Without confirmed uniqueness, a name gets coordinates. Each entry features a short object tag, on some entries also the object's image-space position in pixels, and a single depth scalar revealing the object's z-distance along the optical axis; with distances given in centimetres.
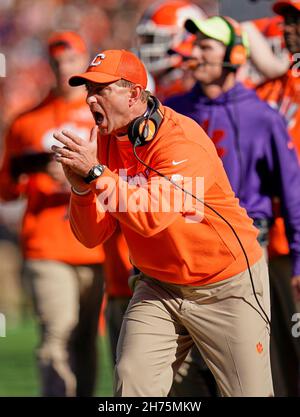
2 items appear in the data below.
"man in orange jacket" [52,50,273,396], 909
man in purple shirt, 1184
